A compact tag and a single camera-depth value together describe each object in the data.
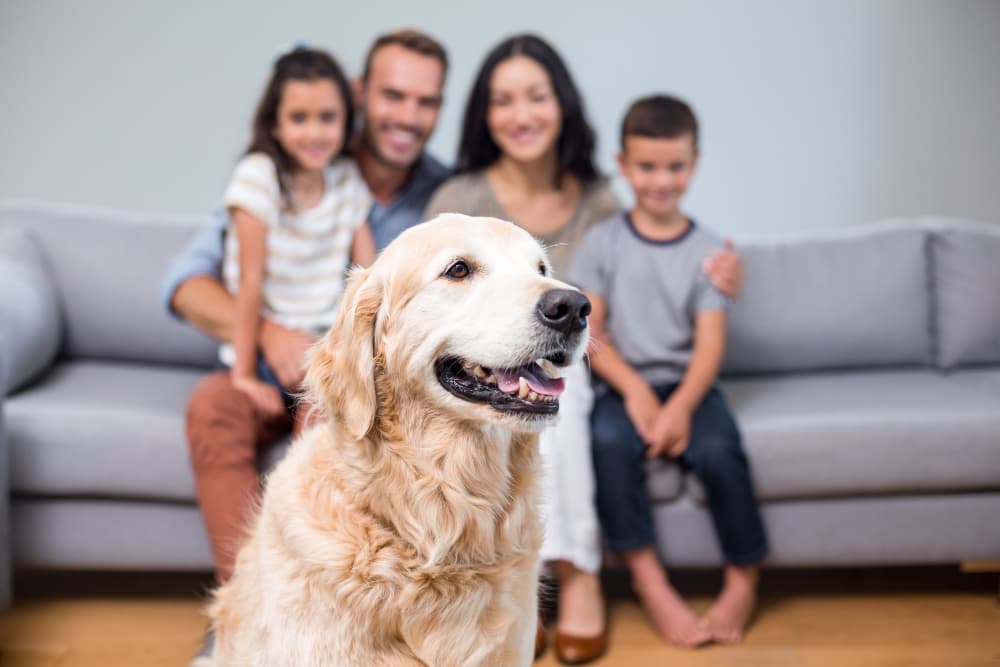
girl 2.27
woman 2.12
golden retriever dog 1.22
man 2.00
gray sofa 2.19
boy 2.13
